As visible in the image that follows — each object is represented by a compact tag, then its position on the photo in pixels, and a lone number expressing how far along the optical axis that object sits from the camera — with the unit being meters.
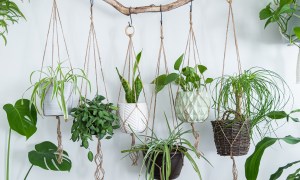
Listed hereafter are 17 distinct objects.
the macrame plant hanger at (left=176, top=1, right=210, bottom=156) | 1.72
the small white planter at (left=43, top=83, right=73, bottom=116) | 1.46
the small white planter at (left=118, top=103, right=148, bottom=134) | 1.52
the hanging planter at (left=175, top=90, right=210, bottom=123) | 1.53
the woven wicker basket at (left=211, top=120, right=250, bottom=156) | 1.52
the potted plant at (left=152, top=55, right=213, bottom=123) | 1.53
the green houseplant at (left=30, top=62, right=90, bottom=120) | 1.45
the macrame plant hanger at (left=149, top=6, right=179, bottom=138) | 1.69
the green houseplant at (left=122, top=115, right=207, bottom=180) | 1.46
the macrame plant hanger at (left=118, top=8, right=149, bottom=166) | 1.61
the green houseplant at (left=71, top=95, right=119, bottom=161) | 1.45
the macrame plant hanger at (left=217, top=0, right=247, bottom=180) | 1.53
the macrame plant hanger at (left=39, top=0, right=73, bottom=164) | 1.69
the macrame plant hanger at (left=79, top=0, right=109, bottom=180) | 1.69
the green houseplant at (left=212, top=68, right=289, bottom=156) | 1.53
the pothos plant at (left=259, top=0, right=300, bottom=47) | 1.52
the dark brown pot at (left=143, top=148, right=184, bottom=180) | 1.49
